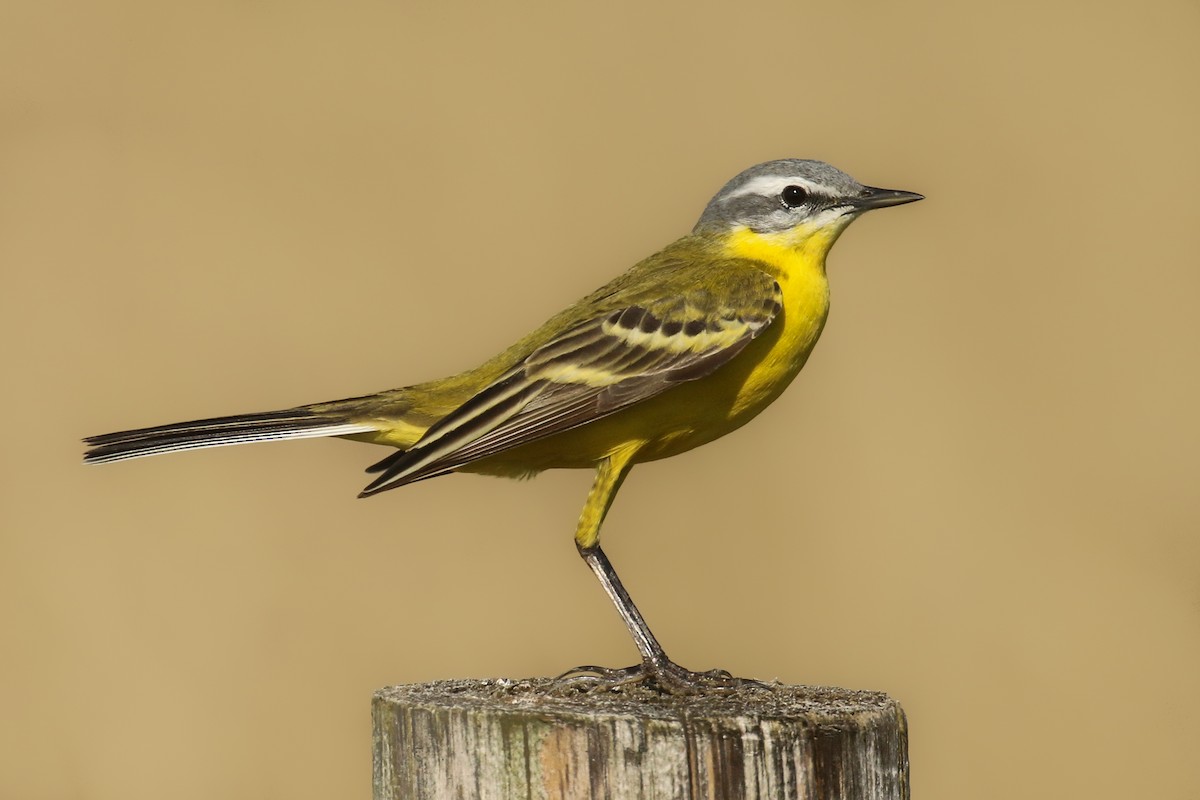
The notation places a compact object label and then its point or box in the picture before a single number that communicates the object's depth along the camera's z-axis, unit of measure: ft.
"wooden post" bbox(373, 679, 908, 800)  22.58
